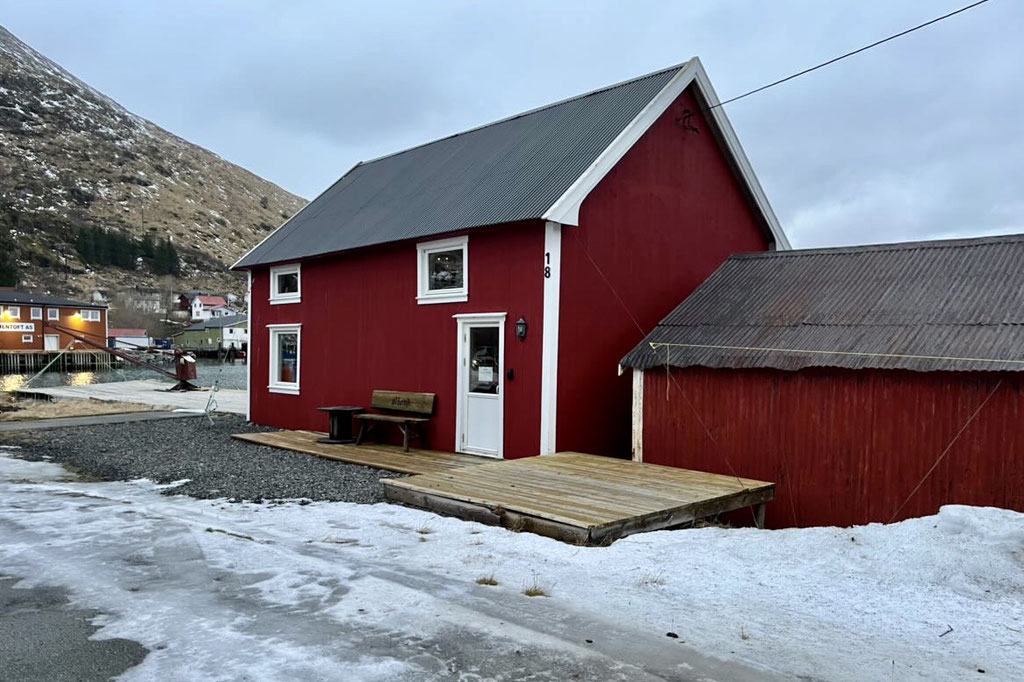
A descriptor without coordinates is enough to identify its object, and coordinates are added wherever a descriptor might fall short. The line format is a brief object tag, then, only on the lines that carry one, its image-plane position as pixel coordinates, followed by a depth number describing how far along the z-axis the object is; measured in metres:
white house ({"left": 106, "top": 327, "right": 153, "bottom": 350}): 88.25
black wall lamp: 11.09
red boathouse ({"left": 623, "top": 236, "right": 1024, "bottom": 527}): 8.42
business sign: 64.81
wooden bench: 12.53
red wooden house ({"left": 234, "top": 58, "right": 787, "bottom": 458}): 11.18
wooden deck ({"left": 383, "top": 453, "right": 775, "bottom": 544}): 6.96
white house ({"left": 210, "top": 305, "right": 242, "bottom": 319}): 117.23
